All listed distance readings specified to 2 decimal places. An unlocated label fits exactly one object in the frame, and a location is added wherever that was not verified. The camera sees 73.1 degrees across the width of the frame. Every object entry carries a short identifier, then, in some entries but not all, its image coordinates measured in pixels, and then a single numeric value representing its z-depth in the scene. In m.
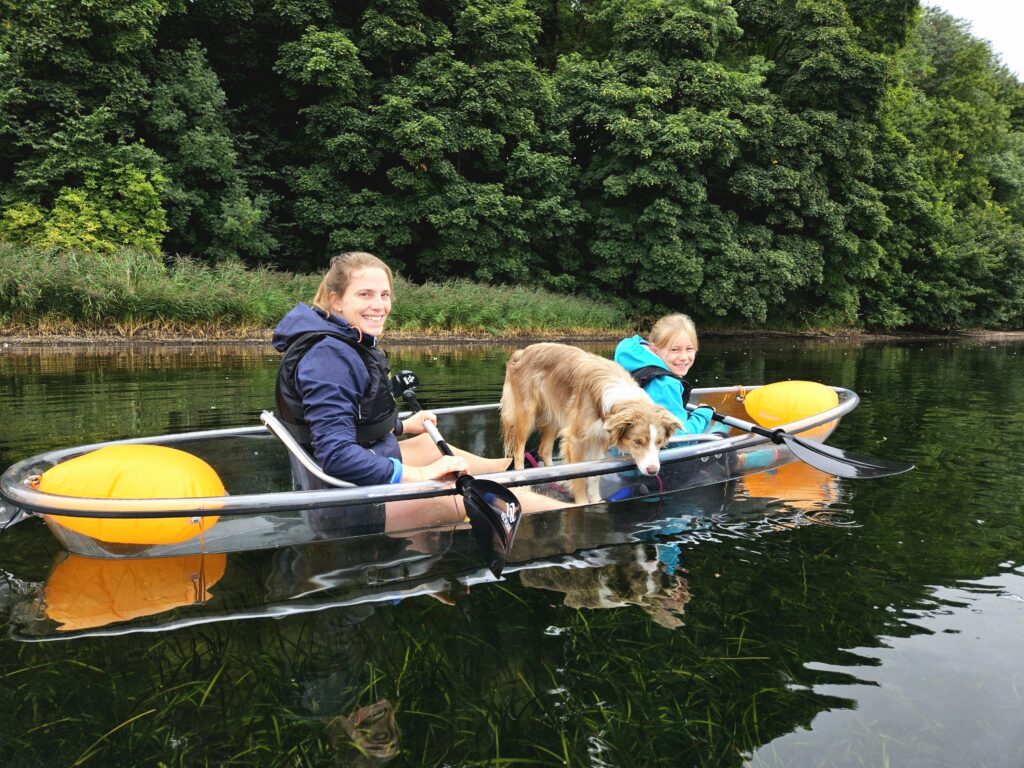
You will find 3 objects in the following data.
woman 3.61
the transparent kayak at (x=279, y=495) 3.22
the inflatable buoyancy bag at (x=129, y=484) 3.34
